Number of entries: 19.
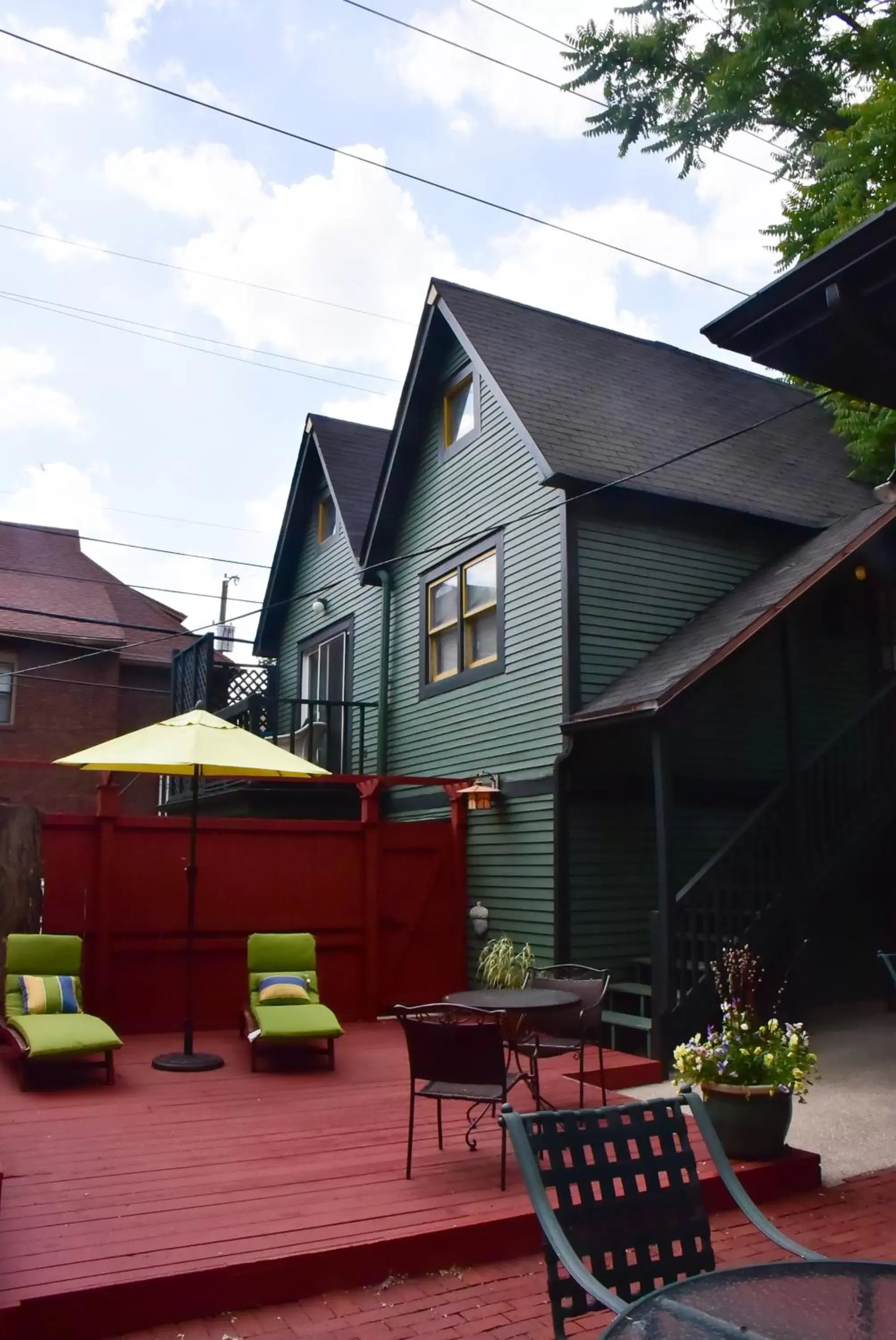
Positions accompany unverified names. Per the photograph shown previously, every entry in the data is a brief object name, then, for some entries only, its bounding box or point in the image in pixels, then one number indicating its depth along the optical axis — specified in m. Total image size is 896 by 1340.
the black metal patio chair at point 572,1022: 6.24
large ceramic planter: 5.27
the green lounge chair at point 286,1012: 7.41
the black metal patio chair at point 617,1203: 2.61
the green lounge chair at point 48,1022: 6.71
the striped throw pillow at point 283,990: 8.01
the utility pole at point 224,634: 21.29
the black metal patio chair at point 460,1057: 5.06
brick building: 21.45
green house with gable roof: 9.14
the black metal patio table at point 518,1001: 5.74
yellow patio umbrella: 7.45
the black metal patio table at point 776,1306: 1.97
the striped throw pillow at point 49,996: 7.30
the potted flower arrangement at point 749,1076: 5.29
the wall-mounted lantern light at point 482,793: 10.45
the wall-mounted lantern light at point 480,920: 10.51
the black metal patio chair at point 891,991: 10.63
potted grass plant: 9.51
